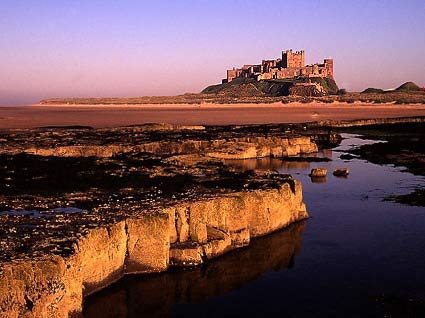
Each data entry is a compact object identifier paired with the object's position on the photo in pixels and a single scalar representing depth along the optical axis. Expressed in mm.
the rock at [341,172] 38988
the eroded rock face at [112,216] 14375
